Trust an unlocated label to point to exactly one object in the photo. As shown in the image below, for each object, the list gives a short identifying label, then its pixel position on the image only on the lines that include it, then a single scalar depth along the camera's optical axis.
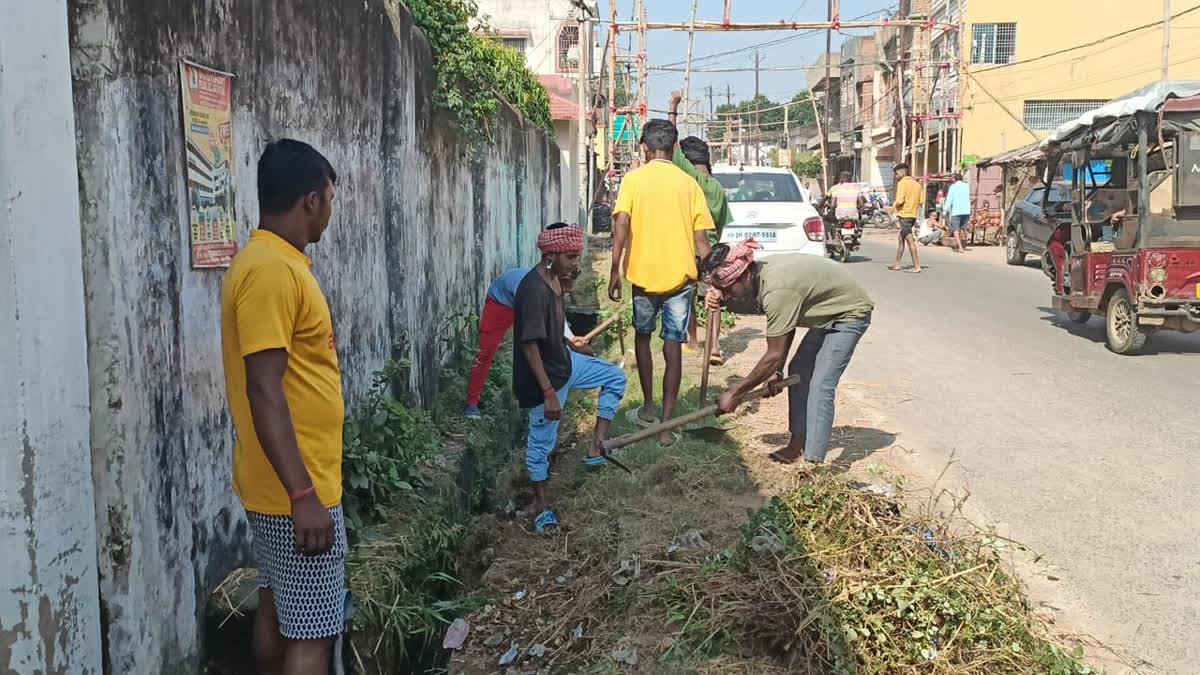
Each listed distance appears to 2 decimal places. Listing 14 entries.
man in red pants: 6.31
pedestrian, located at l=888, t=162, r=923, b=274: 16.72
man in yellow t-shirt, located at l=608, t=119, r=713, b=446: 6.07
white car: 11.34
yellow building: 31.70
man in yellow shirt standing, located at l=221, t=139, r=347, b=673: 2.36
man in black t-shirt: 4.75
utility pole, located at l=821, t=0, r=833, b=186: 24.17
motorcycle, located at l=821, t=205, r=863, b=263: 18.77
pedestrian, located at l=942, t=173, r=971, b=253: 22.77
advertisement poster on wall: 3.06
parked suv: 17.17
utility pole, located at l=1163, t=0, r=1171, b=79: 24.70
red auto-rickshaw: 8.52
